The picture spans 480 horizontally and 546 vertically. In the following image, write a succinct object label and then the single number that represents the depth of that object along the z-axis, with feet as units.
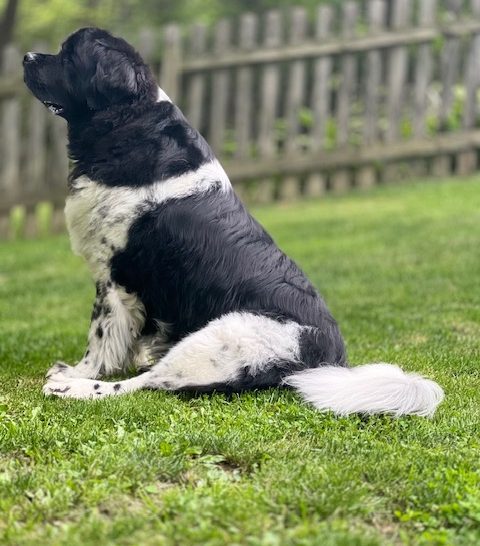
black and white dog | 13.57
